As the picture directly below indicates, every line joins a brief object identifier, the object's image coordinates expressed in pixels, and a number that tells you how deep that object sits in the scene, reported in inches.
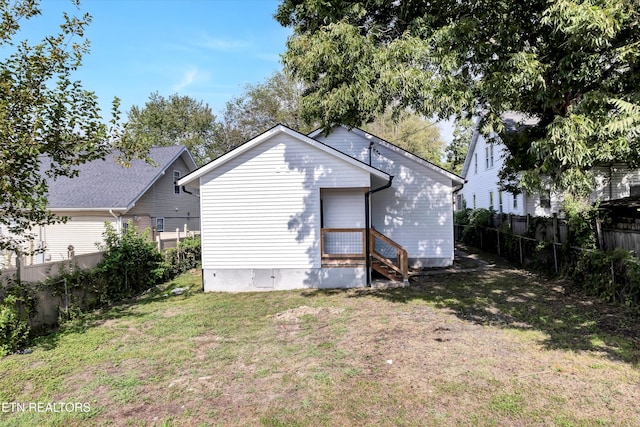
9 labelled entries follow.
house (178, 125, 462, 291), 426.0
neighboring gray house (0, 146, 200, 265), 658.8
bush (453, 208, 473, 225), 910.3
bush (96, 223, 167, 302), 378.0
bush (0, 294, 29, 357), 240.1
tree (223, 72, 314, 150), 1286.9
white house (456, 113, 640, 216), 641.0
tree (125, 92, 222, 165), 1523.1
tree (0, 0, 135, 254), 247.6
